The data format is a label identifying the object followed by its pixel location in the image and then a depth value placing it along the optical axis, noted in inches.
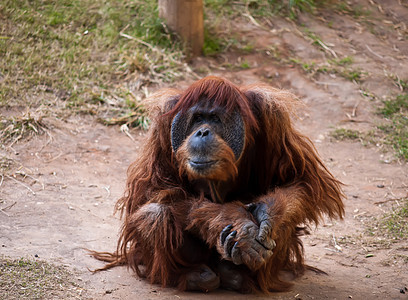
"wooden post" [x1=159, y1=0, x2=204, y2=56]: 545.3
